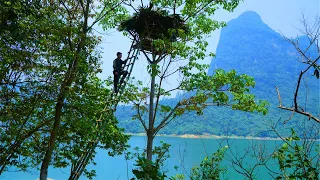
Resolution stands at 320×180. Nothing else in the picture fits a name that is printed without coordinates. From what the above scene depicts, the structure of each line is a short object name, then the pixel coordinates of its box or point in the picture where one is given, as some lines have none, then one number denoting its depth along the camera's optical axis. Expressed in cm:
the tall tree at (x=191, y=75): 591
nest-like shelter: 563
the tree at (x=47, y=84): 343
